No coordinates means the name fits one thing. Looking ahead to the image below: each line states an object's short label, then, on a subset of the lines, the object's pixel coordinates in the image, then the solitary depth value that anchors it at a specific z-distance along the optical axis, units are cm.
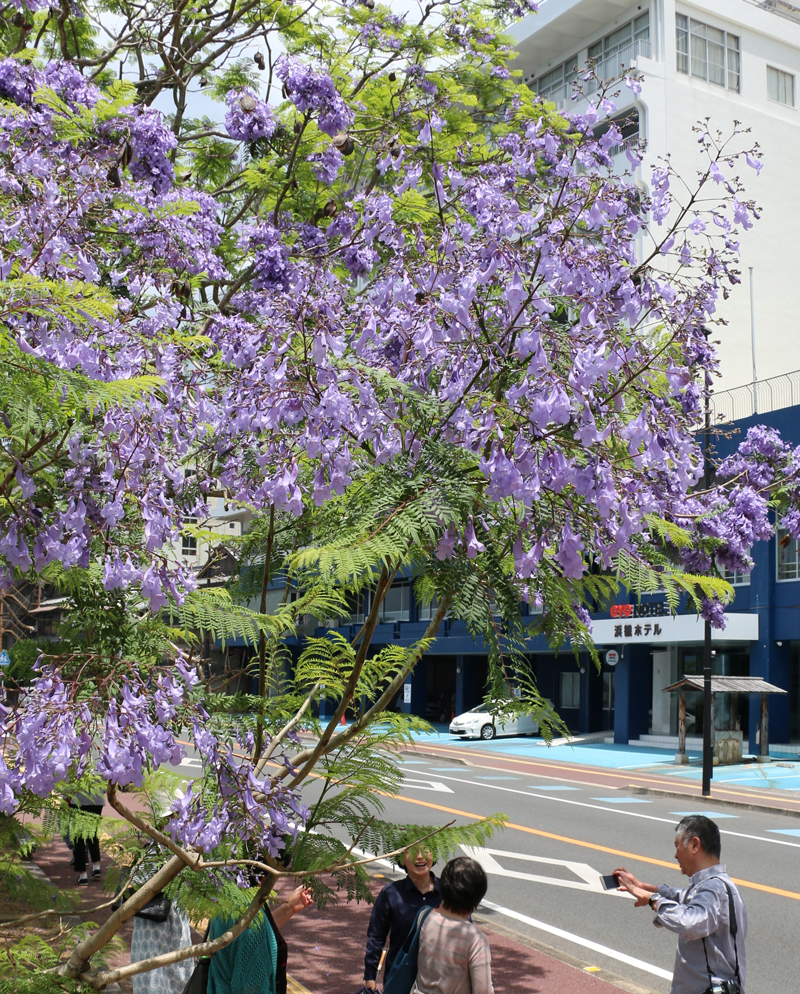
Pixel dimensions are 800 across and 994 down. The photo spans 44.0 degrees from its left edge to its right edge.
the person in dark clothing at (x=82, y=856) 1020
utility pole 1962
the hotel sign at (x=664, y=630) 2653
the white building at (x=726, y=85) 3300
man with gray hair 401
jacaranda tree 287
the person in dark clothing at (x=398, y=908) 527
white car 3381
